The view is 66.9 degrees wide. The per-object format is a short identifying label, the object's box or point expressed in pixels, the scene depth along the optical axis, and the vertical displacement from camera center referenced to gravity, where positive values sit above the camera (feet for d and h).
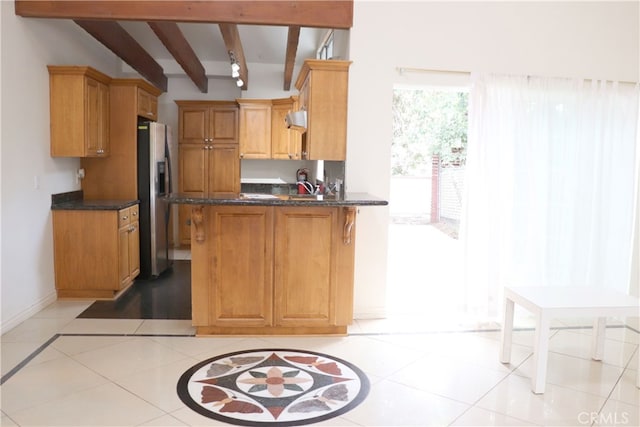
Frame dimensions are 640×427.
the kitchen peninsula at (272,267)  11.56 -2.38
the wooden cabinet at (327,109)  12.70 +1.60
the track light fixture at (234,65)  16.39 +3.62
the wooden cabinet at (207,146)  23.22 +1.01
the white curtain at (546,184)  13.24 -0.29
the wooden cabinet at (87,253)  14.70 -2.71
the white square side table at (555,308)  9.19 -2.60
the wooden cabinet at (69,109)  14.42 +1.63
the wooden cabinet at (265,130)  22.39 +1.77
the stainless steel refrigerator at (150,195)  17.54 -1.08
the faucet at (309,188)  16.81 -0.66
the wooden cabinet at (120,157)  17.11 +0.28
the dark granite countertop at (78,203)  14.65 -1.24
